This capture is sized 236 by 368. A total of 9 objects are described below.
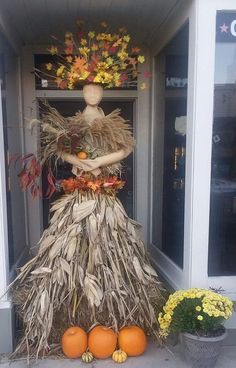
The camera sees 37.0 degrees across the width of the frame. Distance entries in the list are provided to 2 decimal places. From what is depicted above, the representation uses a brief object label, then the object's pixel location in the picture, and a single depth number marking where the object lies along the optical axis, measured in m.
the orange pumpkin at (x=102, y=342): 2.61
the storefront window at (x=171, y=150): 3.19
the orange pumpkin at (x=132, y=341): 2.65
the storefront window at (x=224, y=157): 2.74
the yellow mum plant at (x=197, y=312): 2.45
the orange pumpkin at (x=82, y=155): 2.84
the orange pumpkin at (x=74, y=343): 2.62
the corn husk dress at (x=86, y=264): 2.69
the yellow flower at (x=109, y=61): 2.79
